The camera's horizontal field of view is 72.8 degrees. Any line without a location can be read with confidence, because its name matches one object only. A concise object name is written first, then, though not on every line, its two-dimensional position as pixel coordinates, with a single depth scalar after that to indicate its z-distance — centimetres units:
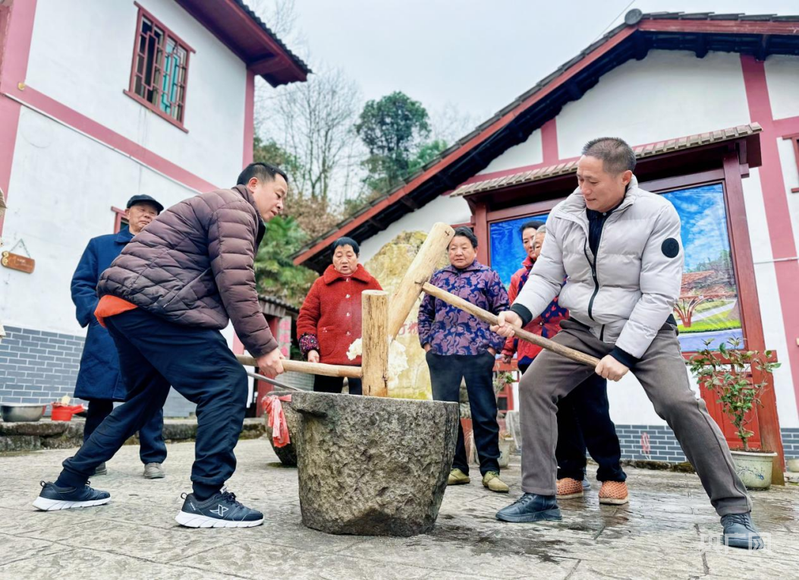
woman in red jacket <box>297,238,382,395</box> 428
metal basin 530
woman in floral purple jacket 379
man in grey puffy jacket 234
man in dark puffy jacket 230
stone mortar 215
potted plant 443
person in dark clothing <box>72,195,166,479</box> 363
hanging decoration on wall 624
